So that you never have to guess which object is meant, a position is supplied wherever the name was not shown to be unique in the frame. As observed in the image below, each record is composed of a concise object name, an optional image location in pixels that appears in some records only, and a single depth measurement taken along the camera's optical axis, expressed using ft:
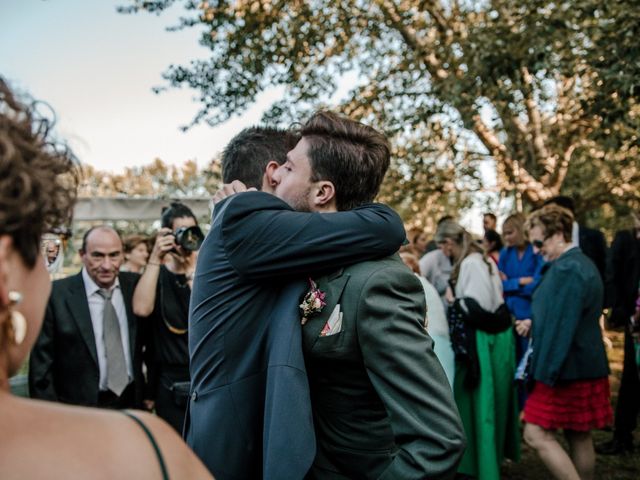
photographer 14.60
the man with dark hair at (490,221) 30.53
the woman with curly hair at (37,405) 3.17
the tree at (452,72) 20.83
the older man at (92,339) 13.15
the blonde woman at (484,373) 18.29
